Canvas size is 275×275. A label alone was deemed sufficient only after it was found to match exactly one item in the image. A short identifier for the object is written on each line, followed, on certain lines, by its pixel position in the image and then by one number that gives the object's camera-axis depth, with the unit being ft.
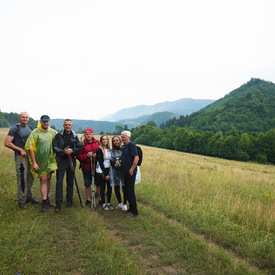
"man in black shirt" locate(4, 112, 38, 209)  17.33
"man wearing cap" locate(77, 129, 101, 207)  20.01
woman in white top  19.20
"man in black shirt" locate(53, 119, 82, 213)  17.79
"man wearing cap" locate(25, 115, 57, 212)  17.24
